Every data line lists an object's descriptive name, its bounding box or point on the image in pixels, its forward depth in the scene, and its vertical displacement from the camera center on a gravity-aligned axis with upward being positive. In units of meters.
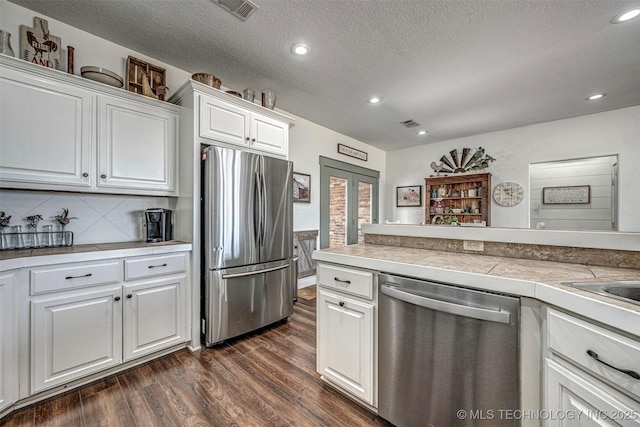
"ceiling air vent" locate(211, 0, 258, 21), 1.78 +1.51
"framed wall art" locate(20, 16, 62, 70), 1.78 +1.23
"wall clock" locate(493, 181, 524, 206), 4.47 +0.39
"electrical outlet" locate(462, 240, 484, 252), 1.63 -0.20
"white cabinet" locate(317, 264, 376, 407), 1.47 -0.77
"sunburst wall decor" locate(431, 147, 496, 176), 4.69 +1.05
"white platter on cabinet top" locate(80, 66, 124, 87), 1.91 +1.08
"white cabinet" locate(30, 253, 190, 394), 1.59 -0.74
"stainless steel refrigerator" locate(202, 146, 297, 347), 2.22 -0.27
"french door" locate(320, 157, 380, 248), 4.47 +0.27
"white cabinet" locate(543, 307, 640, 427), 0.74 -0.53
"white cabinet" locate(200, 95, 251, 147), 2.26 +0.88
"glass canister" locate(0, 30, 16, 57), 1.63 +1.12
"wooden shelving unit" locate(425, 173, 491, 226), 4.71 +0.33
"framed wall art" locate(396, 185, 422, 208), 5.60 +0.43
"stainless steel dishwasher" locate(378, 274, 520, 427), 1.05 -0.66
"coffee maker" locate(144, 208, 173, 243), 2.23 -0.10
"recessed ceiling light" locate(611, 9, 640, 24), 1.85 +1.51
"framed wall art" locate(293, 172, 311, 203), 3.90 +0.42
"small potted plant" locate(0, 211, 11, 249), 1.76 -0.10
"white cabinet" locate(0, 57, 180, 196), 1.63 +0.59
